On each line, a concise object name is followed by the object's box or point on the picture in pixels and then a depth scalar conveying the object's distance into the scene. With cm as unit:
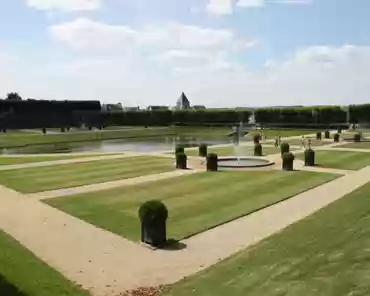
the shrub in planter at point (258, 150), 2874
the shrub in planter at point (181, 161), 2291
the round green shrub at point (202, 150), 2839
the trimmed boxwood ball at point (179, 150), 2452
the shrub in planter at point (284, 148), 2740
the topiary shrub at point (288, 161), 2180
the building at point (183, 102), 11276
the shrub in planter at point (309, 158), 2359
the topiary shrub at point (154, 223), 1049
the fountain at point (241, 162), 2284
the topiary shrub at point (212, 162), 2189
